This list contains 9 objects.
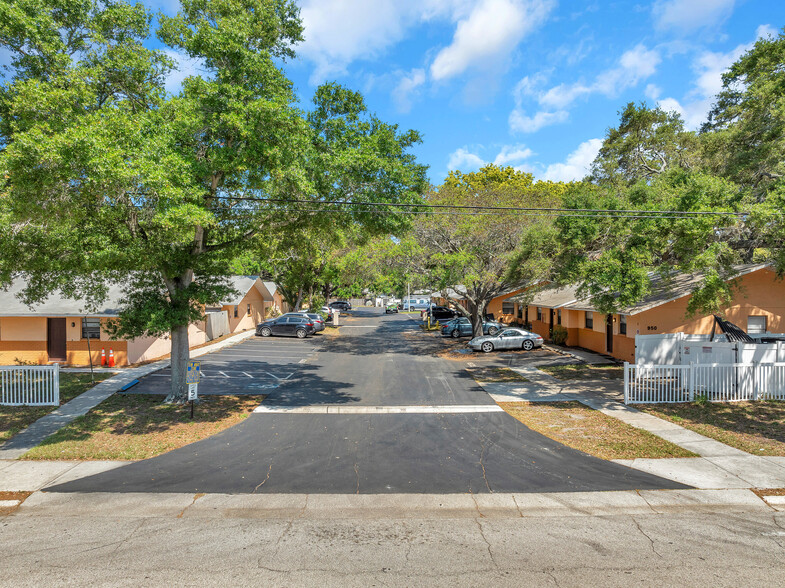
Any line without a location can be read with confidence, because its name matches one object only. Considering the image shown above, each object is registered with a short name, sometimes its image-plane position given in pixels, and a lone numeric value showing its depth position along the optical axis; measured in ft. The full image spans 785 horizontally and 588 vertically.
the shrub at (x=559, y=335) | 89.10
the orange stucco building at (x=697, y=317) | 59.98
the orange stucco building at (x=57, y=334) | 64.34
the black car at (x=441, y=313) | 155.12
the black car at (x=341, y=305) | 232.12
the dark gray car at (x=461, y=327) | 100.01
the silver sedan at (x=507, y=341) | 85.66
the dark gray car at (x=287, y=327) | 108.27
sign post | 41.32
